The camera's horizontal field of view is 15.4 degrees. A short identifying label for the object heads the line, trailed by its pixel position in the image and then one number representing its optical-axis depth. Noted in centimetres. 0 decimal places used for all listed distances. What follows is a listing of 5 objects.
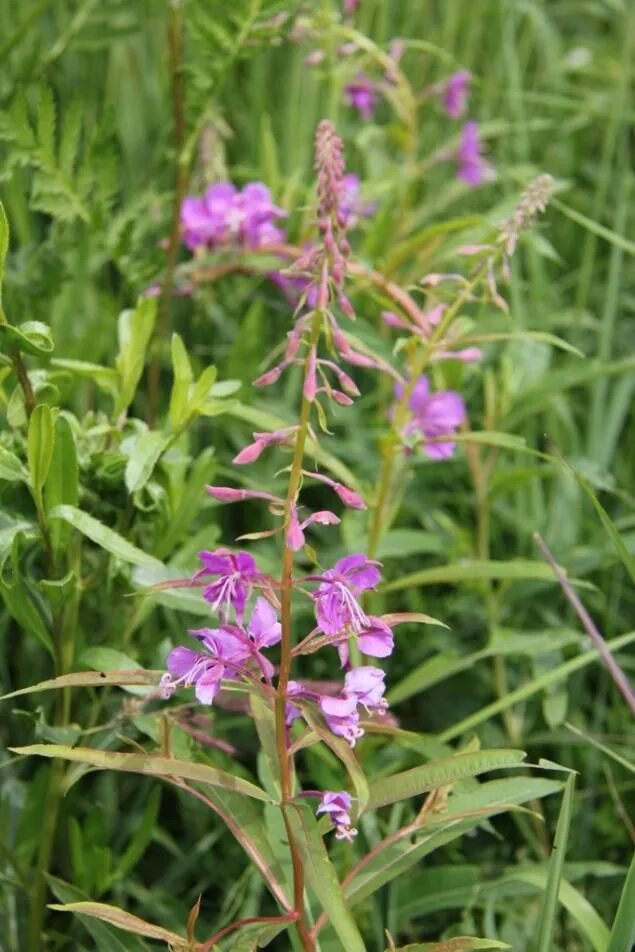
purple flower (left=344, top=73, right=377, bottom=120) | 134
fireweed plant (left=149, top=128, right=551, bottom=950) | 87
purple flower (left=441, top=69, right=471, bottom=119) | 139
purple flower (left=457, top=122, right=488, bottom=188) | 140
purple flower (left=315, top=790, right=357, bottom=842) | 89
